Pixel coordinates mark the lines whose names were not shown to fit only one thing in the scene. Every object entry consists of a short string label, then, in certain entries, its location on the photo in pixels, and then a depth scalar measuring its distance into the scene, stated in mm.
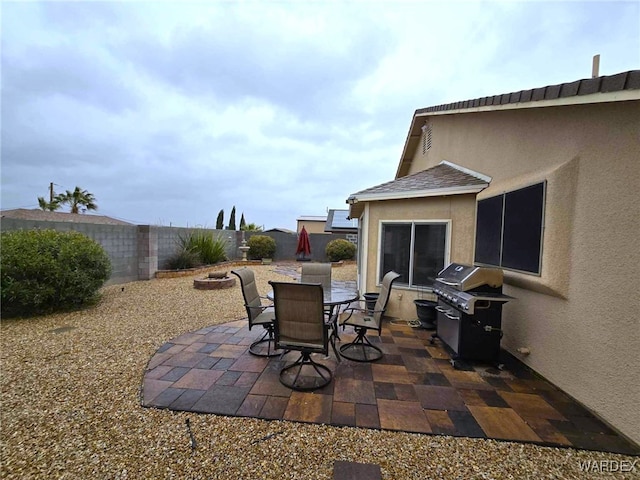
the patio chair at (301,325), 3123
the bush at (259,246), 16000
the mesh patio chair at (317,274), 5231
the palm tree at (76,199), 24109
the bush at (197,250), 11062
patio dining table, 3907
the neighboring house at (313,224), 31297
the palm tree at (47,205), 22819
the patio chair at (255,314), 4048
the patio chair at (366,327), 4051
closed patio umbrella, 15891
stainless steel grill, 3781
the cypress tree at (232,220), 31459
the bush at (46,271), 5242
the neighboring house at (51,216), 13547
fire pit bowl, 8680
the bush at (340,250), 16078
